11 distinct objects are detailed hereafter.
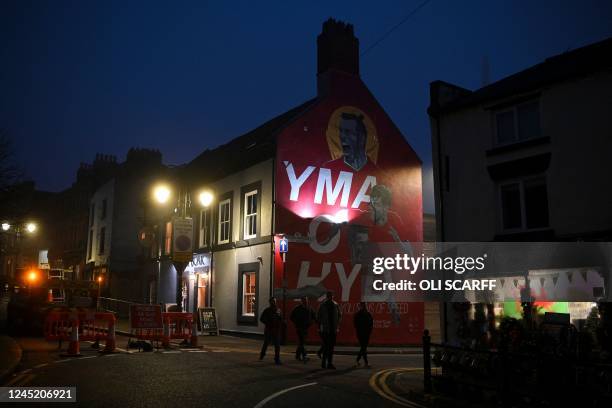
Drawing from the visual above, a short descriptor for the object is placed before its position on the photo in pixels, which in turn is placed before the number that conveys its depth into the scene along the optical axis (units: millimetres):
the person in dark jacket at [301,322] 15539
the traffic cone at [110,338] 15890
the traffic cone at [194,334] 17844
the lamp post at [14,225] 22700
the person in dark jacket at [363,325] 15091
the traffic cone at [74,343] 14812
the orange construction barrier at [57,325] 16531
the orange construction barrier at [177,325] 17219
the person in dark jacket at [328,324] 14031
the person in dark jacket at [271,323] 14805
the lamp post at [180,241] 18047
